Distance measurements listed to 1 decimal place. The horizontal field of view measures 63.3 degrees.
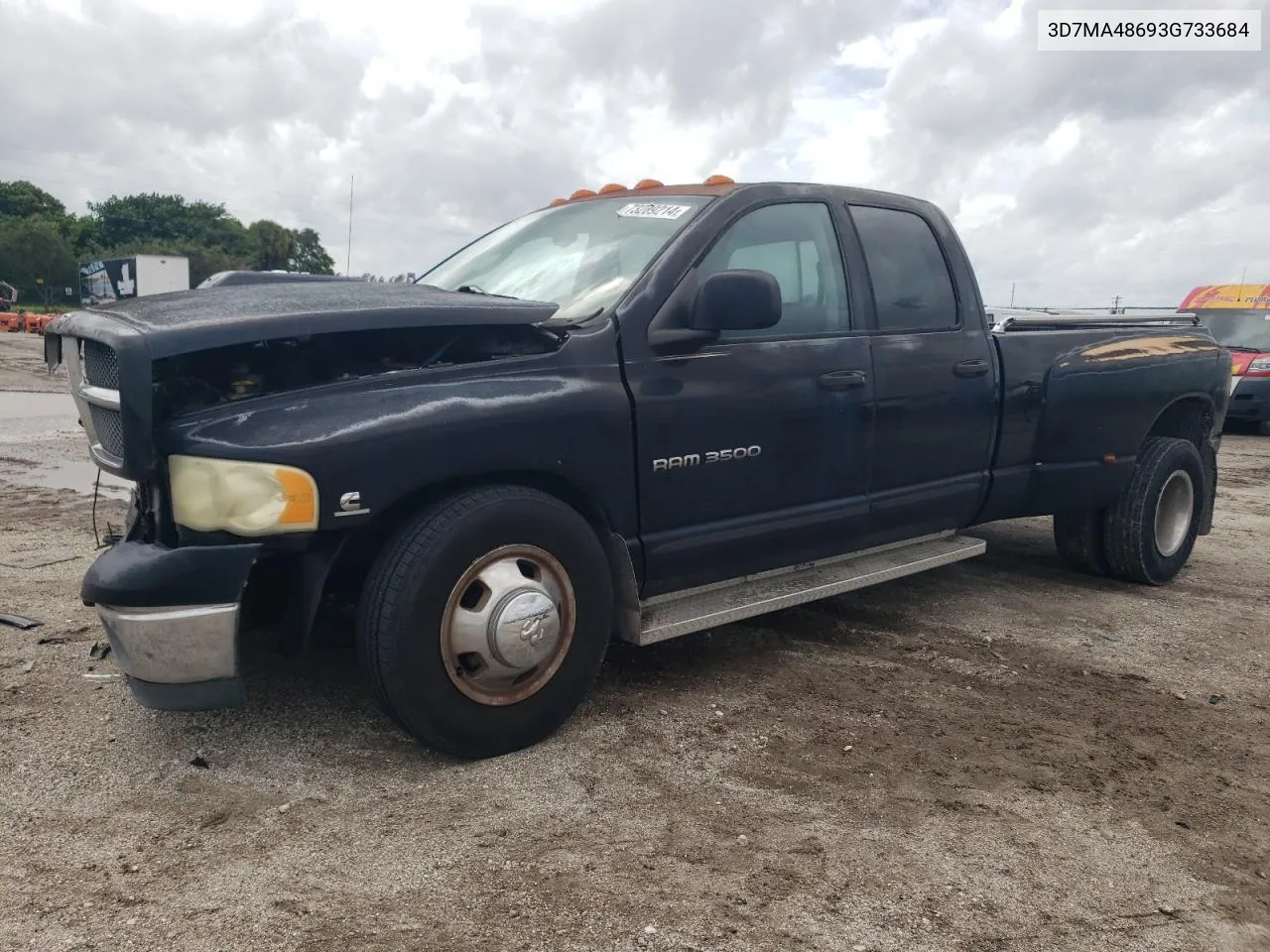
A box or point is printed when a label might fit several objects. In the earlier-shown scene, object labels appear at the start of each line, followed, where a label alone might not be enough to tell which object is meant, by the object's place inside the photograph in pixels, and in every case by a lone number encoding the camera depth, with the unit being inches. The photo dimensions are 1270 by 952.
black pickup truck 105.0
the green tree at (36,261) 2583.7
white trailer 1604.3
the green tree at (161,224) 3489.2
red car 535.8
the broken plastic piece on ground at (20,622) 157.5
